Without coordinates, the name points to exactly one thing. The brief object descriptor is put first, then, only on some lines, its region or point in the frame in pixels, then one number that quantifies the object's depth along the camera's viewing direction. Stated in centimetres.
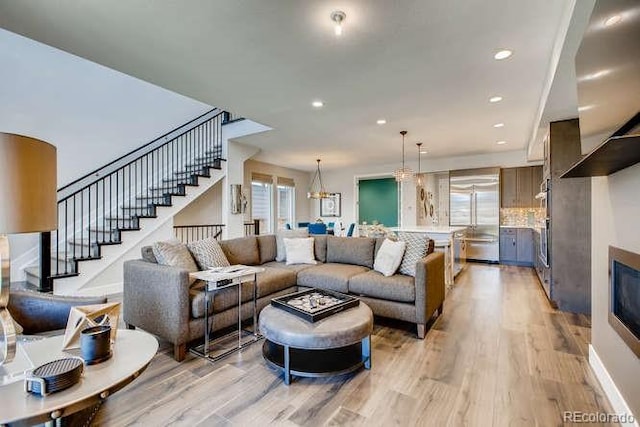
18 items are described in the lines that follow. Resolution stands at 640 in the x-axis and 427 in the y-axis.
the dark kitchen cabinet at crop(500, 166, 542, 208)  672
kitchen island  457
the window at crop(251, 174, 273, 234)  812
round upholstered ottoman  204
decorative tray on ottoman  222
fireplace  159
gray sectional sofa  244
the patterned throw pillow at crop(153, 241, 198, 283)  283
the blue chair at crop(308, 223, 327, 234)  670
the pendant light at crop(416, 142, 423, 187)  623
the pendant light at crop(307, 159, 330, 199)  989
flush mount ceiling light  217
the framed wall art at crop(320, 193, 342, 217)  958
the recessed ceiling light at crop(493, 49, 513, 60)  268
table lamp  104
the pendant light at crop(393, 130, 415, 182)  540
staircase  423
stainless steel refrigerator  695
